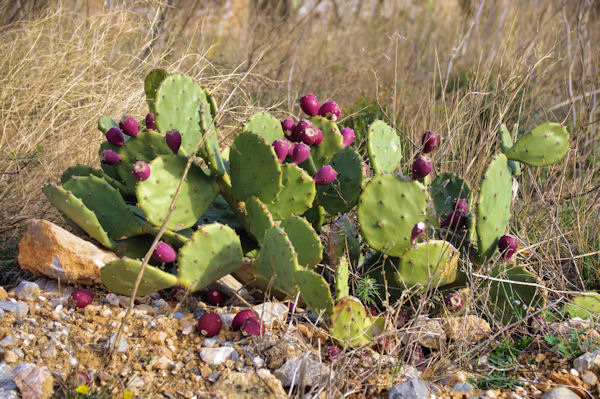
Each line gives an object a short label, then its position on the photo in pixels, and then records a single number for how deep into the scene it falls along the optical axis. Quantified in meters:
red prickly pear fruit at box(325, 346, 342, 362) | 2.16
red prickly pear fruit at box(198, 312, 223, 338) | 2.19
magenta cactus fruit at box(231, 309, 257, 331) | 2.20
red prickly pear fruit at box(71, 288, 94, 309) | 2.24
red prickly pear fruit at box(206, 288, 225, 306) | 2.32
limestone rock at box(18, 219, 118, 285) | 2.29
